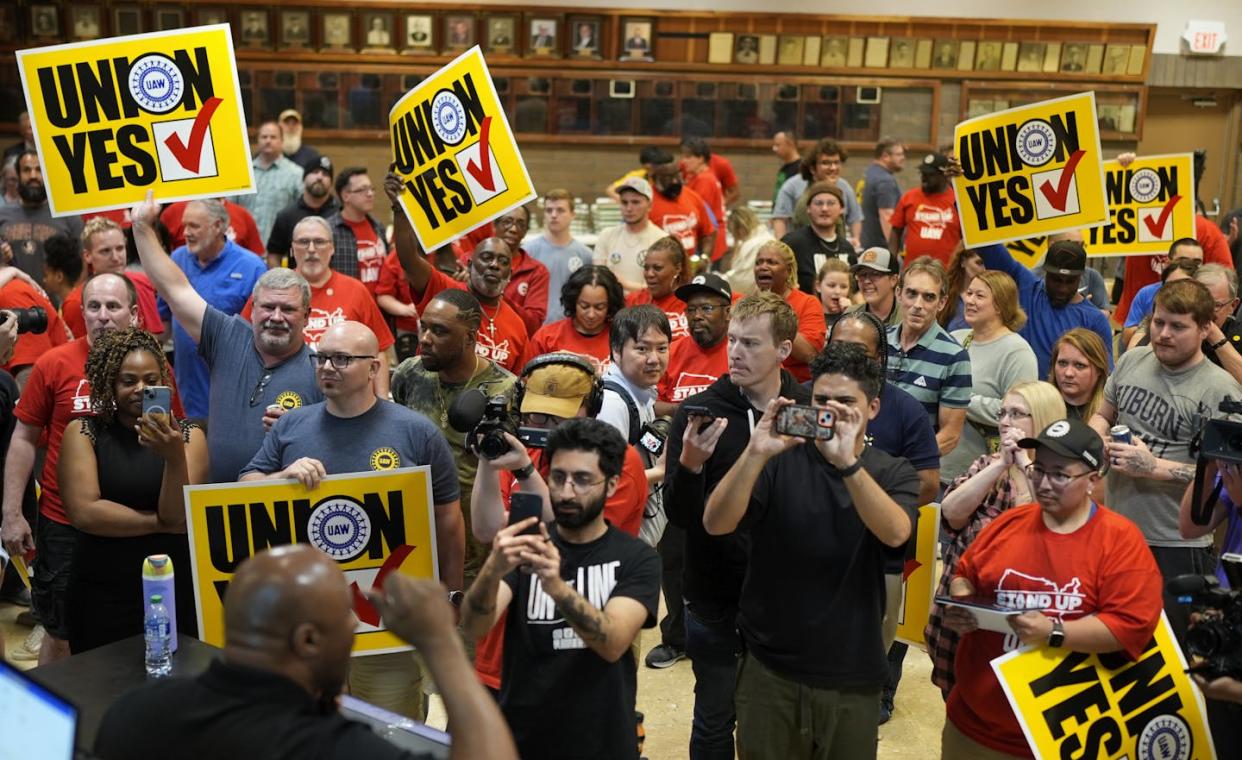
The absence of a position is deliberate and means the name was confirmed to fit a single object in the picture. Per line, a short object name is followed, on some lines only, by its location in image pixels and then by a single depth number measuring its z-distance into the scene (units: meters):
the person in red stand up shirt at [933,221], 10.40
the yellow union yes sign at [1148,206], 8.76
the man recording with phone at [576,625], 3.38
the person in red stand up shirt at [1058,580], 3.68
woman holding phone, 4.52
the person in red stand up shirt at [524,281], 8.02
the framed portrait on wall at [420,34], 15.72
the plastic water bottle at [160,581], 4.02
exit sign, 16.78
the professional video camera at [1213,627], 3.58
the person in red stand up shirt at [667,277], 6.95
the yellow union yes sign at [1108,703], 3.69
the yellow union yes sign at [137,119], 5.52
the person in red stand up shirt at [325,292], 6.57
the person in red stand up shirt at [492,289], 6.49
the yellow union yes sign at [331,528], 4.35
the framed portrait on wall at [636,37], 16.14
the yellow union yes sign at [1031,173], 7.21
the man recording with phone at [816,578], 3.83
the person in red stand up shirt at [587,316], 6.29
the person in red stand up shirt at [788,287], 6.74
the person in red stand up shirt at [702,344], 5.94
